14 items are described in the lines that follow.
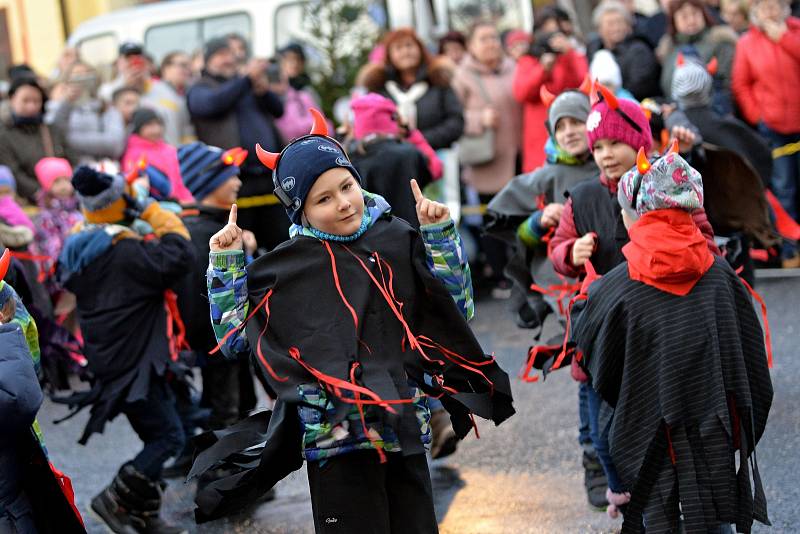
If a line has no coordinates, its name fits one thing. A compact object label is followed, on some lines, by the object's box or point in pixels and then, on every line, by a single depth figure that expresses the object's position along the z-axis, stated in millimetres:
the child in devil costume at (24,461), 3959
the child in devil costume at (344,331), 3982
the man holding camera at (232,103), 9711
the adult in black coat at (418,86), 8938
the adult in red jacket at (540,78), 9742
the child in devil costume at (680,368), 4219
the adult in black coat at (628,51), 10133
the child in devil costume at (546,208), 5672
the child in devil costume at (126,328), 5867
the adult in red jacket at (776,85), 9914
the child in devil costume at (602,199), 5062
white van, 12273
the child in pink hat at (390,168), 7176
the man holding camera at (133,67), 11418
